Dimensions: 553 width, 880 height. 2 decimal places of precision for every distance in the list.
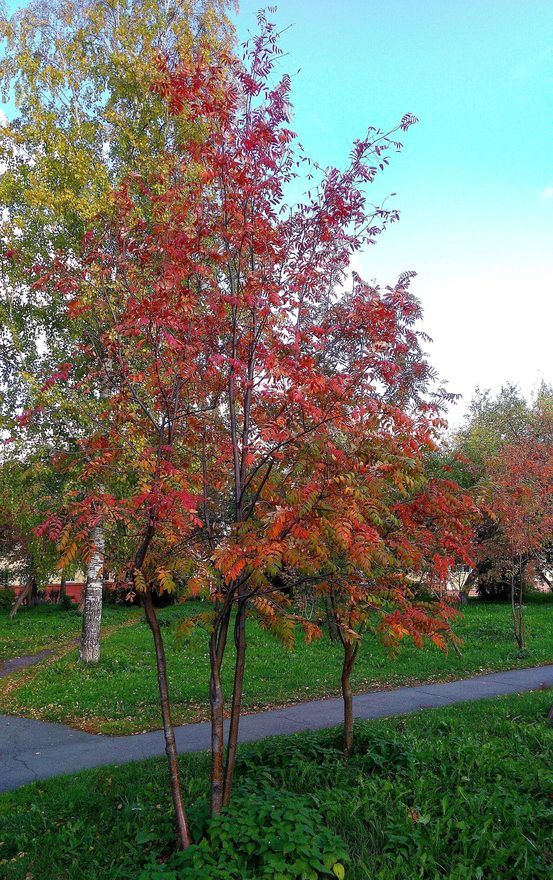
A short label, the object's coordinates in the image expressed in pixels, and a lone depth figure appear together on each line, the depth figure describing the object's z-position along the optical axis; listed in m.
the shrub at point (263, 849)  3.70
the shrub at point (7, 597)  31.91
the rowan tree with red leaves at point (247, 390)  4.25
